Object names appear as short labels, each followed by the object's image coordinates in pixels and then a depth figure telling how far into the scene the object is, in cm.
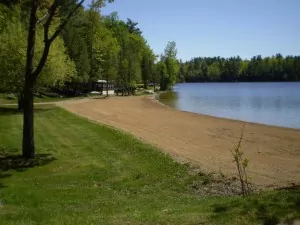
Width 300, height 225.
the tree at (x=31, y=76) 1204
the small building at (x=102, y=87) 7013
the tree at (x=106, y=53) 5960
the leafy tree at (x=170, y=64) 10002
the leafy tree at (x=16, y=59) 2719
